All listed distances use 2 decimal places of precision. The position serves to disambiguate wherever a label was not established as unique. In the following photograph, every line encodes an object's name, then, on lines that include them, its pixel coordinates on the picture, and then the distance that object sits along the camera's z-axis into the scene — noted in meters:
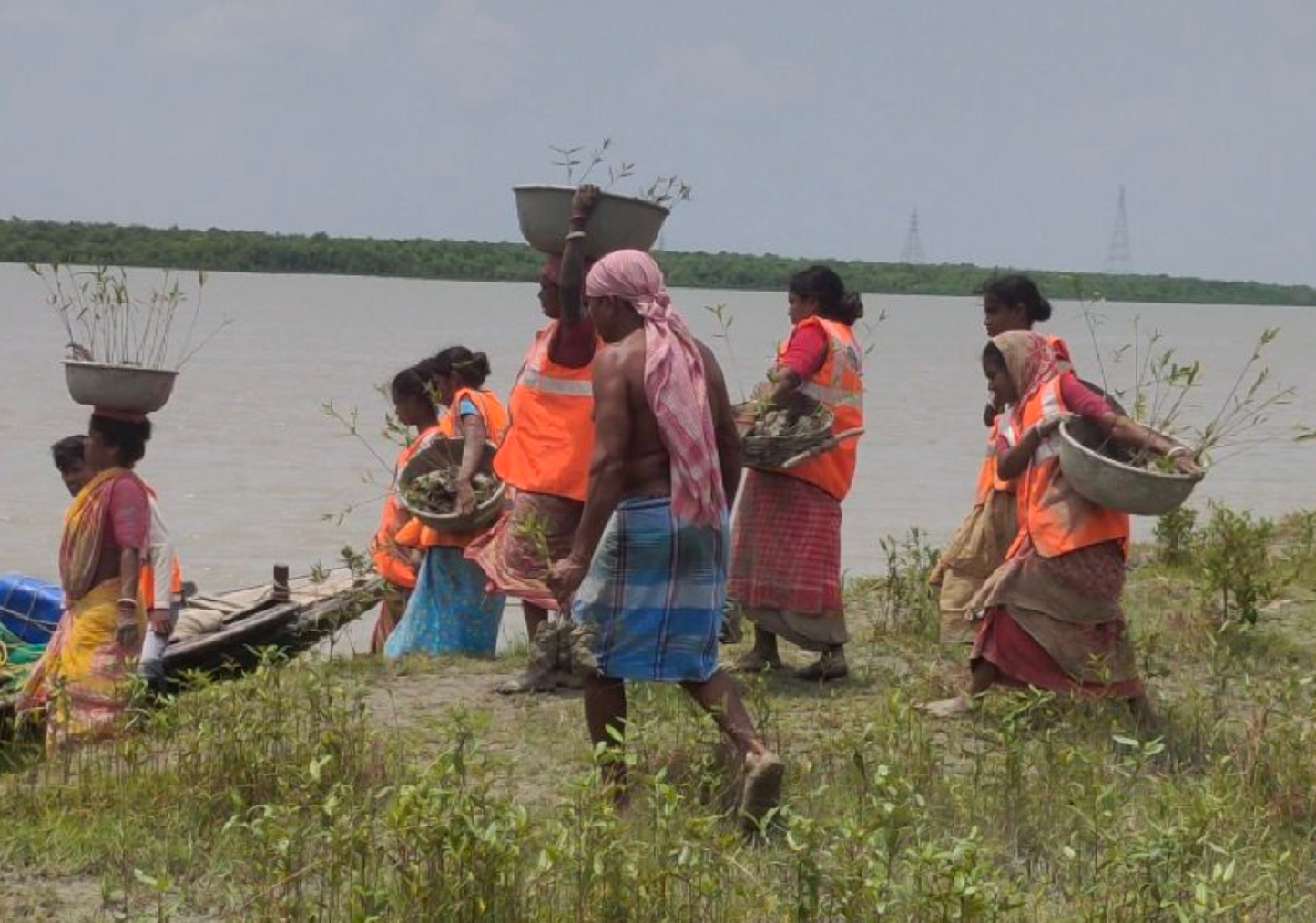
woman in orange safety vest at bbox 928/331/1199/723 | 12.50
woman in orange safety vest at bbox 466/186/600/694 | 13.45
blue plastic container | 17.59
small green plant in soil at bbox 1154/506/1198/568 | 21.28
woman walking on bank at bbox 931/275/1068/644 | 14.12
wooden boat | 16.75
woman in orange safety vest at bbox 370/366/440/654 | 16.50
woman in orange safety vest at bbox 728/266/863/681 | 14.43
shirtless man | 10.02
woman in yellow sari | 13.11
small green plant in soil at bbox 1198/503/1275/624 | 16.41
